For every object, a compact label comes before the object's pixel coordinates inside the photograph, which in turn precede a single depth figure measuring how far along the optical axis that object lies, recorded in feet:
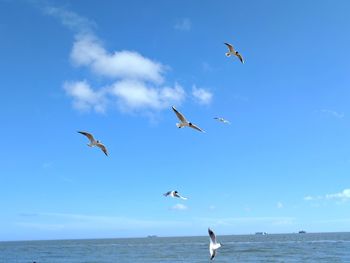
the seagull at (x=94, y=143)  58.68
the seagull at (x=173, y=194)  51.75
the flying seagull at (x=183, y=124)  54.03
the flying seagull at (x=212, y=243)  43.37
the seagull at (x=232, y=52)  65.64
